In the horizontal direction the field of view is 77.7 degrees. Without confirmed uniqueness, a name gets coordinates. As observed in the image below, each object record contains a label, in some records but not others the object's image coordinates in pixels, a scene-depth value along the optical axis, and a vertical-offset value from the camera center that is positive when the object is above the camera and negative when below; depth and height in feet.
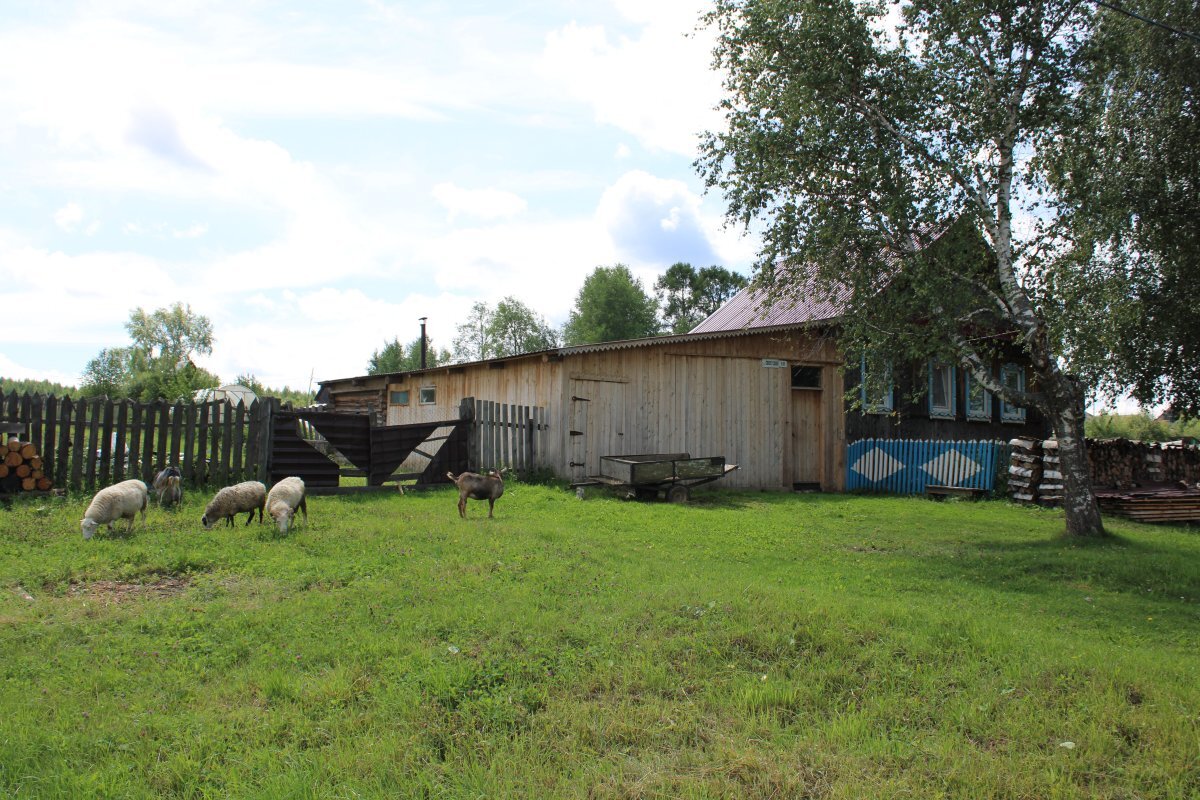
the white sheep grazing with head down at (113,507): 26.94 -2.43
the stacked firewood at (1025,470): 54.49 -1.07
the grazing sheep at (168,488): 33.81 -2.09
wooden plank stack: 48.67 -3.13
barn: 53.52 +4.05
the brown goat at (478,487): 35.22 -1.94
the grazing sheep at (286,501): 28.96 -2.34
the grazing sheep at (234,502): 29.76 -2.41
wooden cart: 47.06 -1.68
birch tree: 37.91 +15.32
